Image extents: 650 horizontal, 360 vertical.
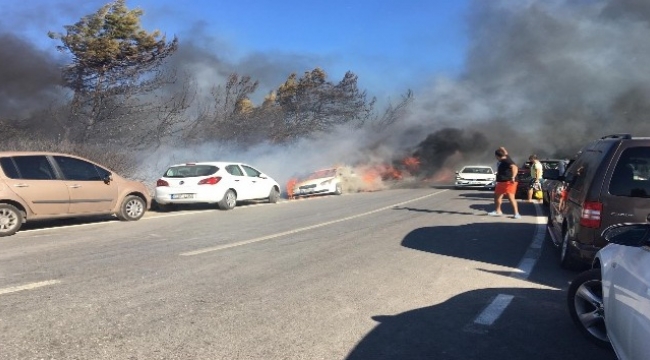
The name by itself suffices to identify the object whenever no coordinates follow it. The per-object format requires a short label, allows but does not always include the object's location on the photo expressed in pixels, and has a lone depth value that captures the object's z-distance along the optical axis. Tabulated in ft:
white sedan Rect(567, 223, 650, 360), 8.30
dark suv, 16.85
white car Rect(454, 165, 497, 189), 79.61
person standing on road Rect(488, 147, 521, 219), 37.60
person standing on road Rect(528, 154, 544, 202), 52.95
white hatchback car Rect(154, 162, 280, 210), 42.96
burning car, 65.82
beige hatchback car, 29.27
